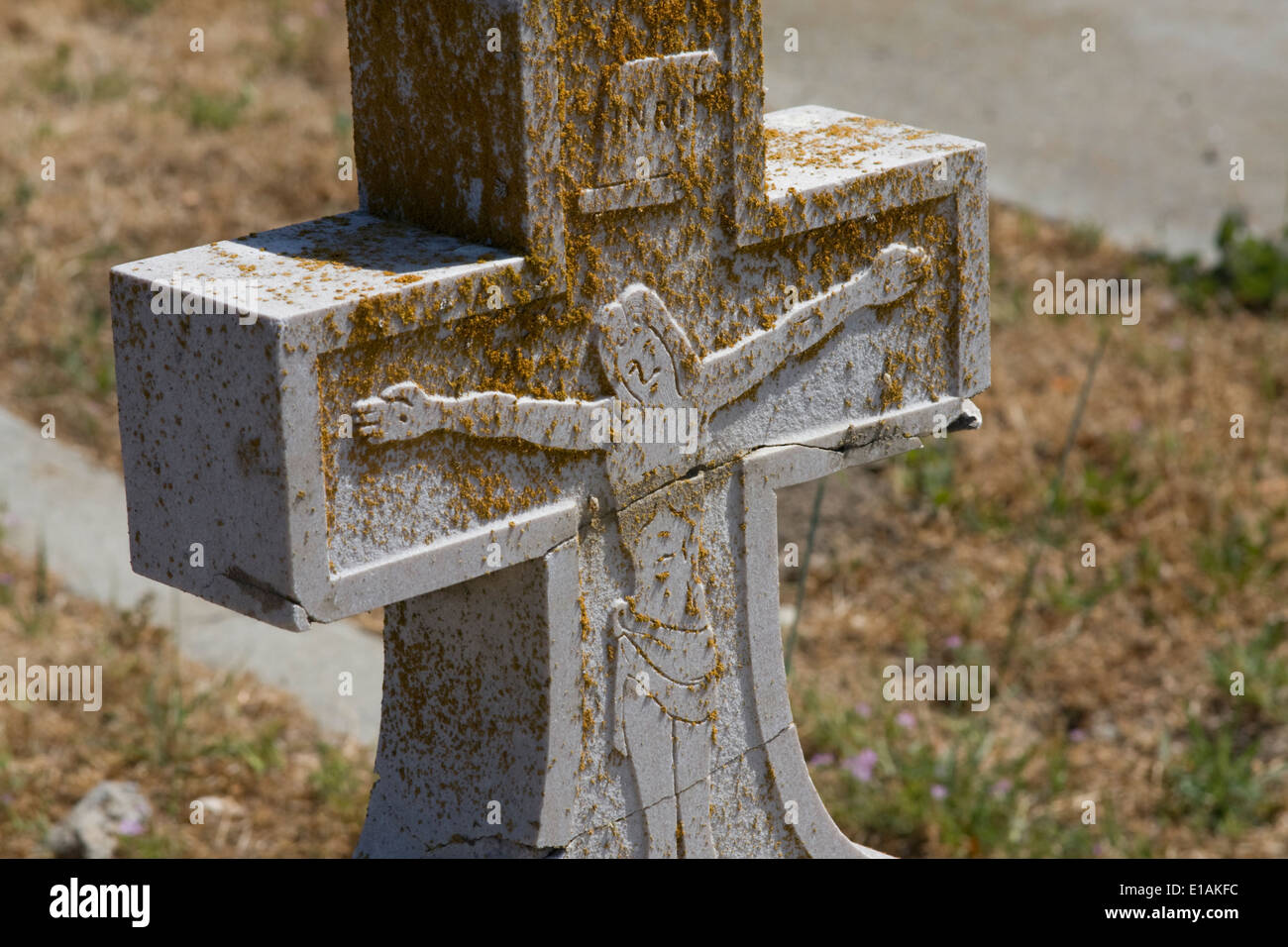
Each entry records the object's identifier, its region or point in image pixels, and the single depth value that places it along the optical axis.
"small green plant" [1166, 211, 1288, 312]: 5.43
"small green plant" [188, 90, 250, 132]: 6.21
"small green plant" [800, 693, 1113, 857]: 3.40
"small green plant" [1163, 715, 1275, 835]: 3.55
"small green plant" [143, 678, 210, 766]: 3.45
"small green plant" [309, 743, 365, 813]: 3.33
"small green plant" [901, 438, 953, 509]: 4.61
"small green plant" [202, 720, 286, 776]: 3.46
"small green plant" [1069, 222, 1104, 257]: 5.79
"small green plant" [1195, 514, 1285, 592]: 4.21
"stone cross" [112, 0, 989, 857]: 1.97
